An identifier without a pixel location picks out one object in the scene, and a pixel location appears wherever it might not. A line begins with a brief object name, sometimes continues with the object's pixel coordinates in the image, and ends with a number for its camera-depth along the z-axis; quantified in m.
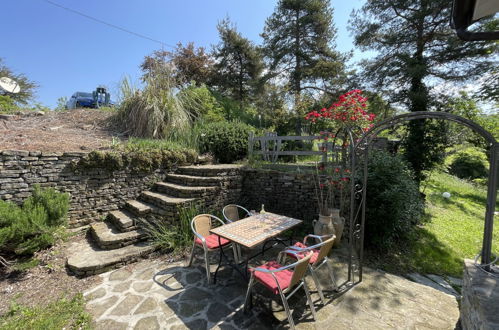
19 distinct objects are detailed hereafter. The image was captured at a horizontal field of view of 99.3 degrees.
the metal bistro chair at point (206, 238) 2.69
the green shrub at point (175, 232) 3.47
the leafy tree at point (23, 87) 12.00
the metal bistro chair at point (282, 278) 1.86
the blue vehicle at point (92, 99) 10.20
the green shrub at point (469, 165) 11.12
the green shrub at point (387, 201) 3.53
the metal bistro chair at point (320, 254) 2.20
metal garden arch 1.76
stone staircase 3.06
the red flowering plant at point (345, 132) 3.70
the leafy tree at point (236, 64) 12.19
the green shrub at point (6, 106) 6.53
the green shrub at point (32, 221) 2.76
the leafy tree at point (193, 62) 12.52
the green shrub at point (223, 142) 5.90
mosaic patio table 2.53
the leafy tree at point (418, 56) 5.52
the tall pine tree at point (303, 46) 10.03
